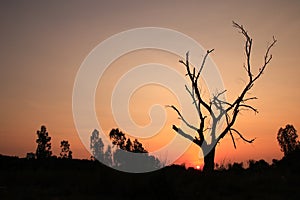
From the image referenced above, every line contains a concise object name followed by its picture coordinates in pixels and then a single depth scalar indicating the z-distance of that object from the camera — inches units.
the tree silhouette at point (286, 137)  2738.7
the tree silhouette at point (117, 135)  2454.2
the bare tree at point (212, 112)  955.3
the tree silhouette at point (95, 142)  2555.1
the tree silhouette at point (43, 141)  3114.4
